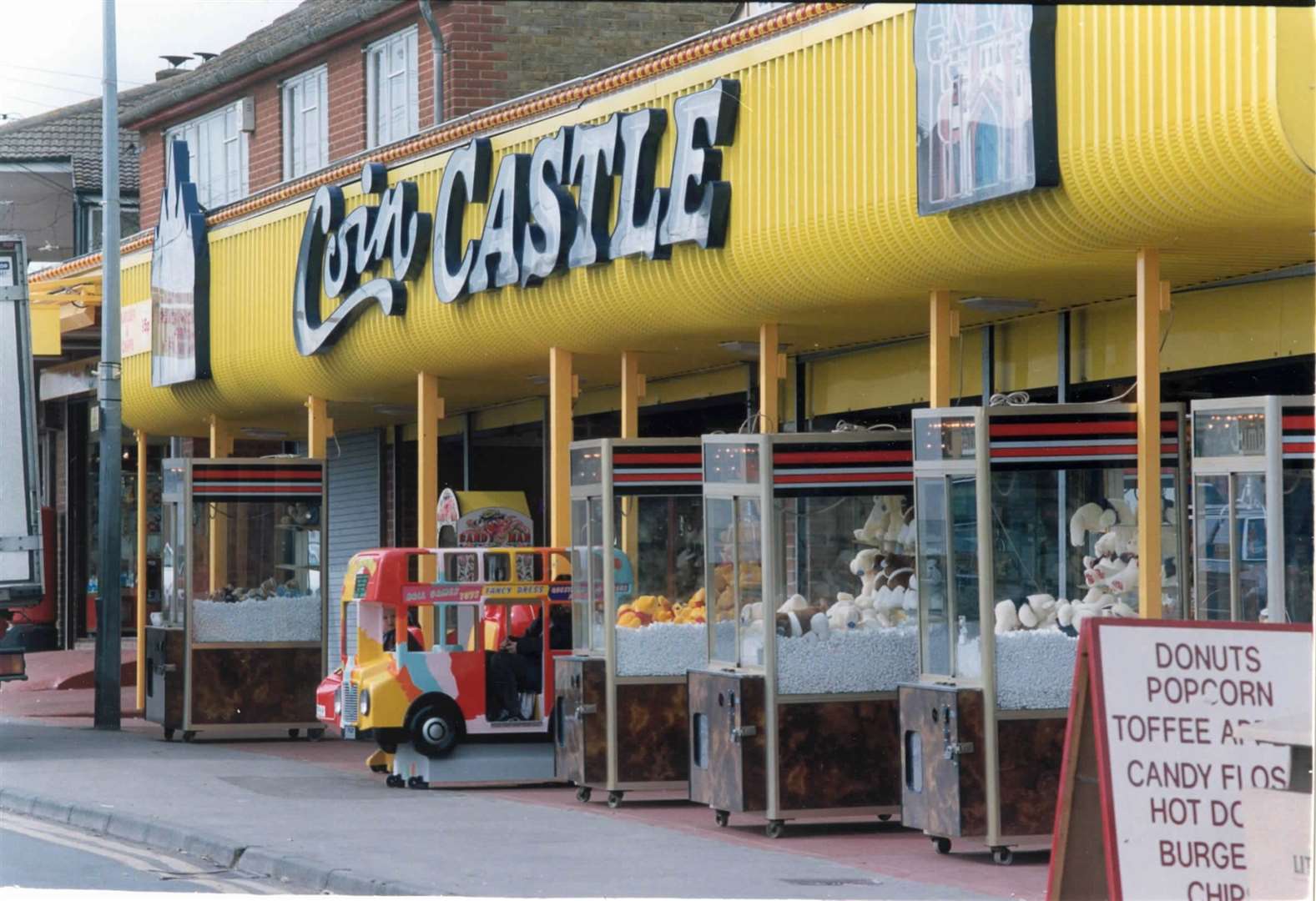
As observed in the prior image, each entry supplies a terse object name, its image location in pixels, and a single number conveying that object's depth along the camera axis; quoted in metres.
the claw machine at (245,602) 20.70
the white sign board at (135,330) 24.28
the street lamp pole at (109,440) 21.72
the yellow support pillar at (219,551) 21.00
